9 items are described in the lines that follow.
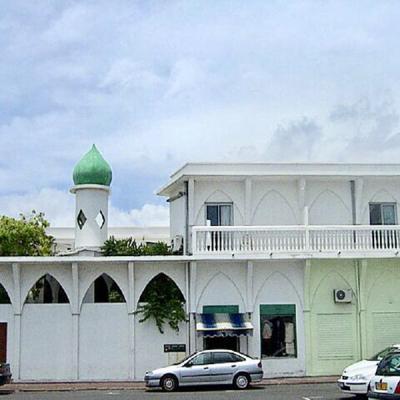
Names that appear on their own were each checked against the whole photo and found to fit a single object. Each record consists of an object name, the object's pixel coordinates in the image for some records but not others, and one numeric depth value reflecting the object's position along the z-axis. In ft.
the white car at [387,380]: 52.85
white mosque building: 93.09
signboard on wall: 93.45
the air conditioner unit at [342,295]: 95.40
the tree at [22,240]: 122.83
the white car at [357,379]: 68.03
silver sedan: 80.64
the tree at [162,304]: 93.15
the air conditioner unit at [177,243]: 101.15
